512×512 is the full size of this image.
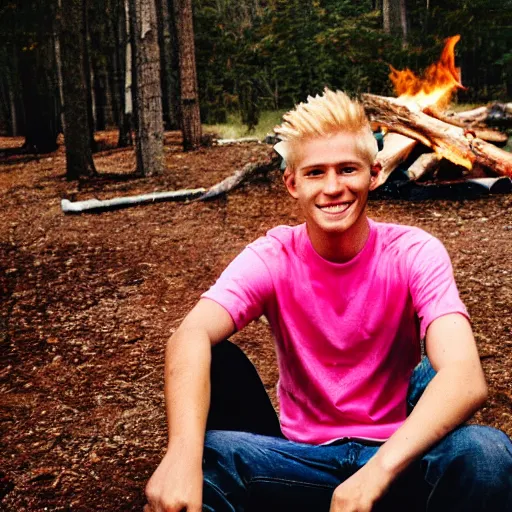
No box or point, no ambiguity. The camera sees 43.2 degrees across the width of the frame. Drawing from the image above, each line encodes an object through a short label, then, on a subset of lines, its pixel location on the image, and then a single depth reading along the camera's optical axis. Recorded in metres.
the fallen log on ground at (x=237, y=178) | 8.82
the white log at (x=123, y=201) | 8.55
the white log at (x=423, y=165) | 8.23
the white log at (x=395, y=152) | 8.18
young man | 1.84
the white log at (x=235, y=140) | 14.09
